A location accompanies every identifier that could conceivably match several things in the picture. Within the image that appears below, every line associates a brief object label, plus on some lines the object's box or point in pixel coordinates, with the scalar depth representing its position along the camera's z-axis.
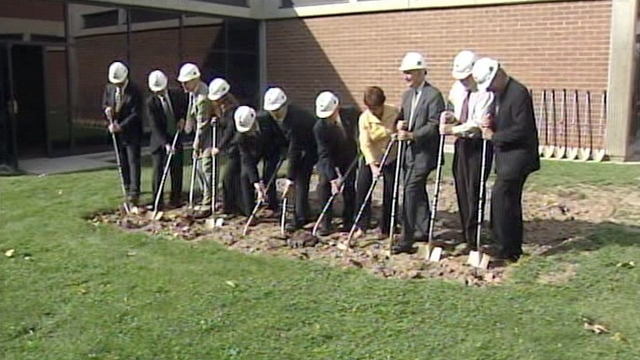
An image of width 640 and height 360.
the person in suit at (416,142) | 5.99
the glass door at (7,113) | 12.16
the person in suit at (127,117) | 7.95
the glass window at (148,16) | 14.77
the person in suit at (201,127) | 7.79
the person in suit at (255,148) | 7.02
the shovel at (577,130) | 13.19
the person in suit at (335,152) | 6.63
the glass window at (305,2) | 16.19
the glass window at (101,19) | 13.95
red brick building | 12.84
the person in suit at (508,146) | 5.46
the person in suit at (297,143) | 6.86
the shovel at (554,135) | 13.45
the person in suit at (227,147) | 7.43
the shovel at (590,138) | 13.05
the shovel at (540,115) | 13.65
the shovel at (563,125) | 13.34
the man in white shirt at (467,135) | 5.74
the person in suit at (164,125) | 7.96
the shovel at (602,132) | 12.89
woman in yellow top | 6.38
